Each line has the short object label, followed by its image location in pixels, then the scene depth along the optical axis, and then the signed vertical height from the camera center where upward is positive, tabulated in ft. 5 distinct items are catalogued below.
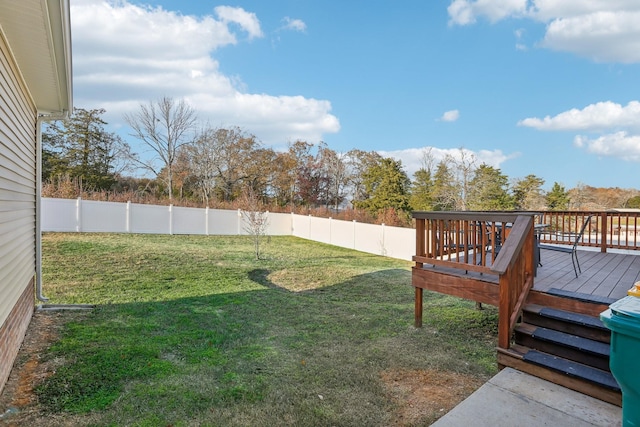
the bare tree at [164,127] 75.51 +17.69
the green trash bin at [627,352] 6.43 -2.77
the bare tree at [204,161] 80.18 +10.72
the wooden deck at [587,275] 12.46 -2.86
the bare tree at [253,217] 42.19 -1.59
